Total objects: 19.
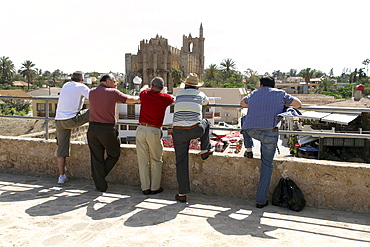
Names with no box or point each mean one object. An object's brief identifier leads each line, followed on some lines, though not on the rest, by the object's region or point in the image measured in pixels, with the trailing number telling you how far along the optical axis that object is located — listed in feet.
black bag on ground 12.89
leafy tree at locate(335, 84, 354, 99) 287.48
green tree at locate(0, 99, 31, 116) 159.45
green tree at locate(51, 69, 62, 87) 439.88
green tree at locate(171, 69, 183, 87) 348.79
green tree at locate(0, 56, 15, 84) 328.90
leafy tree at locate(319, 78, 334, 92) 360.48
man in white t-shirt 15.52
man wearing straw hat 13.30
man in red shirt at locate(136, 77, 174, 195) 14.03
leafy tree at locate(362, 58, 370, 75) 436.88
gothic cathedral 346.13
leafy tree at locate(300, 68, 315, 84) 412.03
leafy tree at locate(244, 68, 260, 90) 422.86
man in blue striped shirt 12.70
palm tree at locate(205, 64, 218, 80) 344.69
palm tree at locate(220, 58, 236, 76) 348.79
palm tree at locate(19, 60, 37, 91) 349.90
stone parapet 13.02
